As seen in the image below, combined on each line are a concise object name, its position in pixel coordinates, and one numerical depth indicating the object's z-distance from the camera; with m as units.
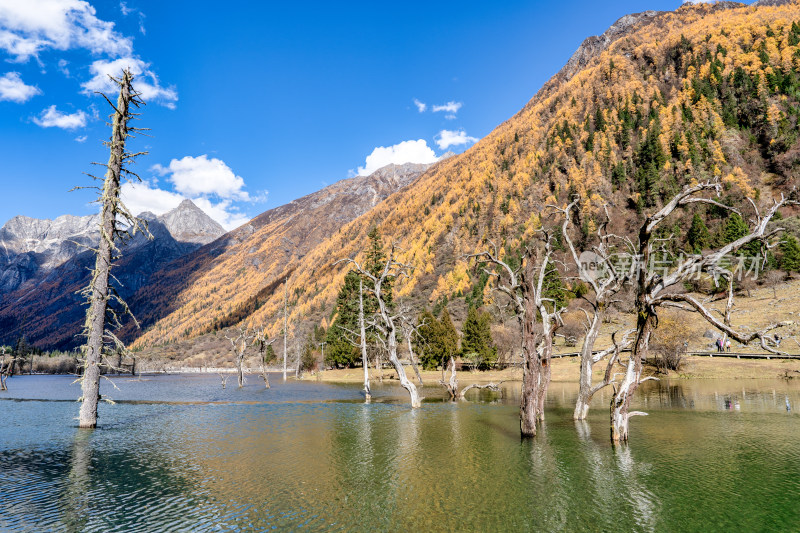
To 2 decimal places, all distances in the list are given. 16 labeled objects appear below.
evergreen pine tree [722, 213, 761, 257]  95.75
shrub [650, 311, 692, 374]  53.75
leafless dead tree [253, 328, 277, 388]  59.96
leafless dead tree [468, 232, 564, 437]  20.44
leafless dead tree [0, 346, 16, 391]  57.28
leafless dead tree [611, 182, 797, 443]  13.62
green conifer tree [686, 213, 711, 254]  104.12
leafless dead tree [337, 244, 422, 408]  32.38
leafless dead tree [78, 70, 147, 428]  22.62
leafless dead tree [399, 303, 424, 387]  37.71
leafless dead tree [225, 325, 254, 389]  61.47
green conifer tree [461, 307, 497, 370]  72.12
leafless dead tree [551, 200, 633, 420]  20.39
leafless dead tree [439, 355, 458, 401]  37.94
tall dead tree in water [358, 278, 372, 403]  39.70
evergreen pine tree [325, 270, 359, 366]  84.44
